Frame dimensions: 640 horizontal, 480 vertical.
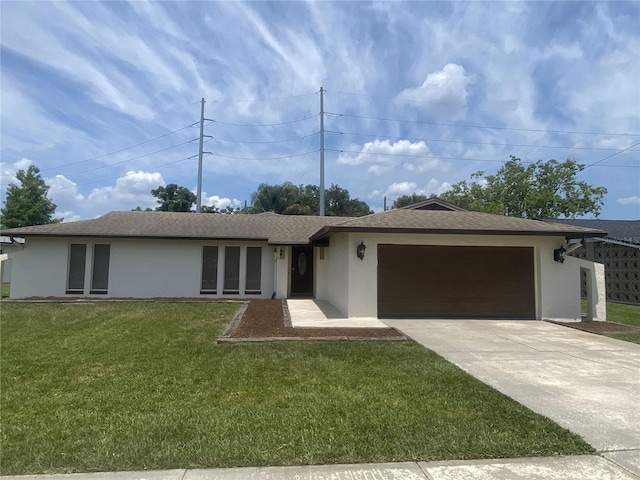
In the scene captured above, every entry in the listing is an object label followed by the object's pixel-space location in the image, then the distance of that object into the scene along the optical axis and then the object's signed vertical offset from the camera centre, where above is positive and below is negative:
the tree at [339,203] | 48.03 +7.81
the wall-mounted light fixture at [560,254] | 11.15 +0.47
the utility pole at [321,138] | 30.88 +10.41
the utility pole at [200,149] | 34.44 +10.60
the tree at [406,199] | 46.37 +8.23
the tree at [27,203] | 33.47 +5.10
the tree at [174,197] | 44.00 +7.51
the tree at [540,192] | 35.34 +7.23
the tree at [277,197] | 36.66 +6.41
